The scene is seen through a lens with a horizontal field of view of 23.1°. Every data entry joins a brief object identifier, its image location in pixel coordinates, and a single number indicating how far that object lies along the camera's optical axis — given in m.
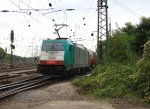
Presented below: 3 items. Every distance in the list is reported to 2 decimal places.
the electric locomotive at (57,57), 26.94
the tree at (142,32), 41.67
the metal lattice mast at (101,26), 38.60
